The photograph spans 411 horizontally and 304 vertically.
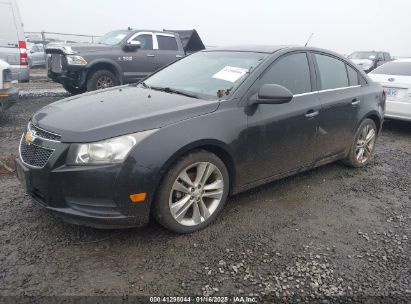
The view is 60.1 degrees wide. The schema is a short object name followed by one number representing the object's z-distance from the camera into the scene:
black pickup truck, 8.39
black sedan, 2.56
